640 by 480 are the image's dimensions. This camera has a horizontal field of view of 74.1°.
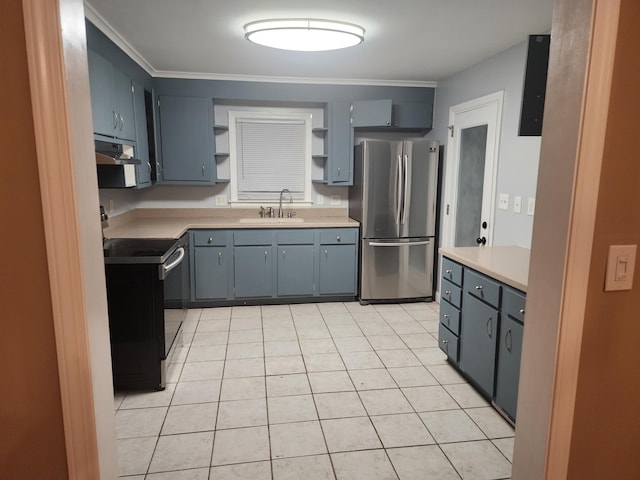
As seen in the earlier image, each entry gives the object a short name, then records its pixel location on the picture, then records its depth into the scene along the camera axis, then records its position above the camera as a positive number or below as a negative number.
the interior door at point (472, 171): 3.55 +0.06
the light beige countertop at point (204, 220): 3.83 -0.48
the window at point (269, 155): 4.78 +0.24
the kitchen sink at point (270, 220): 4.52 -0.48
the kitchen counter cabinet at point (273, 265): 4.33 -0.92
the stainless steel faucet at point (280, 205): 4.88 -0.29
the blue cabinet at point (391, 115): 4.56 +0.67
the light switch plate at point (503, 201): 3.35 -0.19
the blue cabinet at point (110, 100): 2.65 +0.52
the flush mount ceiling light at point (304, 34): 2.79 +0.96
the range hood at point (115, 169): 2.54 +0.04
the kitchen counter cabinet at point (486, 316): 2.31 -0.85
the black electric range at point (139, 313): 2.60 -0.86
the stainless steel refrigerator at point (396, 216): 4.30 -0.40
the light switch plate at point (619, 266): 1.05 -0.22
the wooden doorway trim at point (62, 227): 0.80 -0.11
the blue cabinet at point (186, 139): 4.33 +0.37
